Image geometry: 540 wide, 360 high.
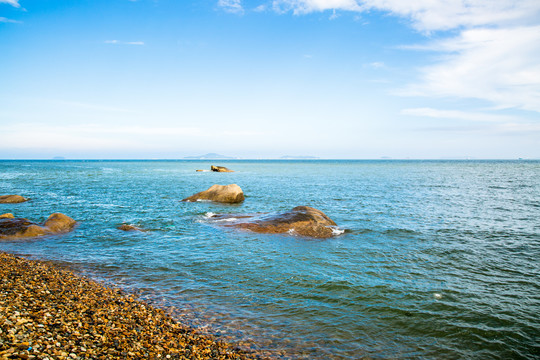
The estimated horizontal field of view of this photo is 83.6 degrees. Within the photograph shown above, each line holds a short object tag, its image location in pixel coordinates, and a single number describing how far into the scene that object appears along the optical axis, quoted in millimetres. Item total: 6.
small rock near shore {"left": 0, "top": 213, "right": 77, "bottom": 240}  16891
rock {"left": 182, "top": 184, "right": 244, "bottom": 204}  30812
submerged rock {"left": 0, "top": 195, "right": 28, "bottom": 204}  29812
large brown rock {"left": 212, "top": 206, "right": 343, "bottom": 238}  18125
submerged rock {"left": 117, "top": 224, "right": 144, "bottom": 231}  19359
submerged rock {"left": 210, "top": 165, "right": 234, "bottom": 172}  92569
